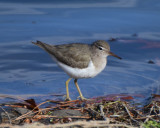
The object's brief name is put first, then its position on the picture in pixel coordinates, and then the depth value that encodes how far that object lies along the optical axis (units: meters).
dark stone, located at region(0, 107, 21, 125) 9.54
